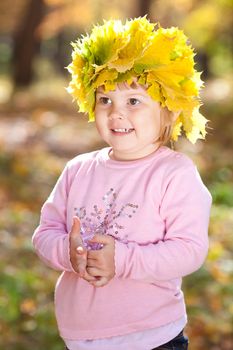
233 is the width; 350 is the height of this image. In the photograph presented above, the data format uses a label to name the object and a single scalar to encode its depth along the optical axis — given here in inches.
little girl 155.3
